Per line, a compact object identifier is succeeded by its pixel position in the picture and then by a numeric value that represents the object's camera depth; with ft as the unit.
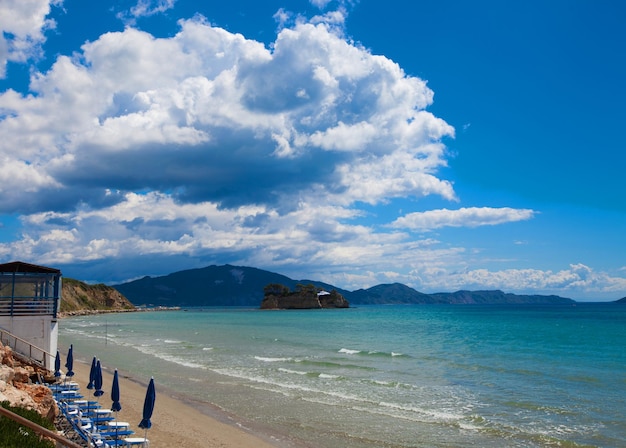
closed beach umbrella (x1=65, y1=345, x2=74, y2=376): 76.02
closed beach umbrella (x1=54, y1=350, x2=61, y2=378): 73.41
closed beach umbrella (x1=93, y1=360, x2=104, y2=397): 62.50
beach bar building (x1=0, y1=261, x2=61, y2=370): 76.64
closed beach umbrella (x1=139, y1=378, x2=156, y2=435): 46.55
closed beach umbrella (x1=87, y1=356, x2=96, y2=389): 64.70
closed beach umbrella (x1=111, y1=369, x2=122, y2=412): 53.52
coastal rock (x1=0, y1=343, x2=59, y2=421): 45.77
